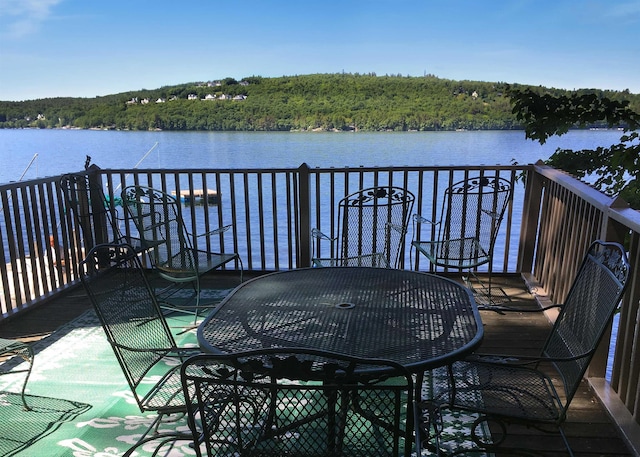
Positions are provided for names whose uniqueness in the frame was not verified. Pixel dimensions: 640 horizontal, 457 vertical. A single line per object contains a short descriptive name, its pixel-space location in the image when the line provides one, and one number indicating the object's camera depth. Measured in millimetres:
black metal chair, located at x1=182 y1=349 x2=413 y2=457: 1253
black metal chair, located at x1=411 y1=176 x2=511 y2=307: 4066
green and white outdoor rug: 2330
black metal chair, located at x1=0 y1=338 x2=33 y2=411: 2425
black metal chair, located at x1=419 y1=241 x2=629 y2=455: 1832
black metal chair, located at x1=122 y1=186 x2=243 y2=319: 3920
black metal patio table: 1795
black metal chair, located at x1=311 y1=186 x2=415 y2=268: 4066
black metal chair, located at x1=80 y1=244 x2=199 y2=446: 2033
